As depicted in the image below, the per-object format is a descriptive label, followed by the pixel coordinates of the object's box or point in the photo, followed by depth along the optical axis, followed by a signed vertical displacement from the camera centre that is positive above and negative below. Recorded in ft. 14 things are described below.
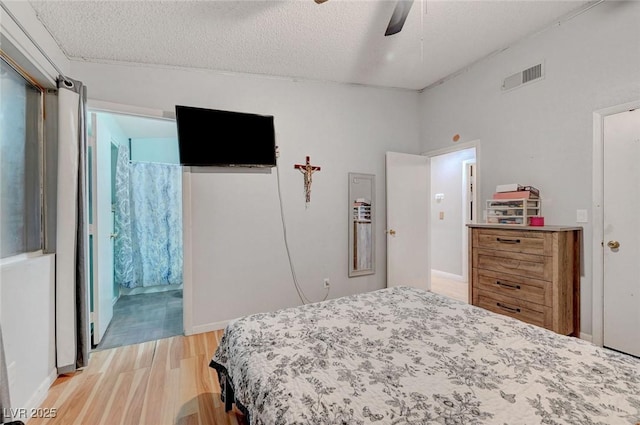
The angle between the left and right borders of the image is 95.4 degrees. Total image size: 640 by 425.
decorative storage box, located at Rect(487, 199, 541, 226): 8.48 -0.01
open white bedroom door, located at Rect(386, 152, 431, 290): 12.19 -0.36
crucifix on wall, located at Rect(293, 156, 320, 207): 10.85 +1.44
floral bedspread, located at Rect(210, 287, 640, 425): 2.88 -1.97
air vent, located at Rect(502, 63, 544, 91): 8.86 +4.23
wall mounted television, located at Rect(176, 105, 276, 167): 9.11 +2.43
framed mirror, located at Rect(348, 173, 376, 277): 11.78 -0.52
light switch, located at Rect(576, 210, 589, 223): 7.93 -0.15
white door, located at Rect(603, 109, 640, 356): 7.04 -0.53
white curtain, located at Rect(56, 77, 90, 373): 6.98 -0.59
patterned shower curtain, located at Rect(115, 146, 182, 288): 13.26 -0.85
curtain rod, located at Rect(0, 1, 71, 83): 5.29 +3.61
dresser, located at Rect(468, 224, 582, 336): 7.52 -1.76
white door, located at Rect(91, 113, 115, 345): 8.64 -0.60
